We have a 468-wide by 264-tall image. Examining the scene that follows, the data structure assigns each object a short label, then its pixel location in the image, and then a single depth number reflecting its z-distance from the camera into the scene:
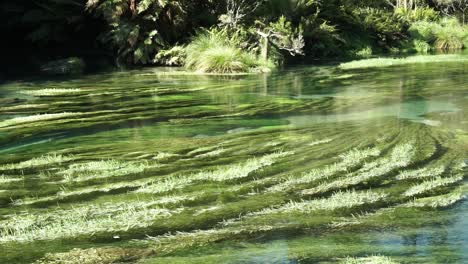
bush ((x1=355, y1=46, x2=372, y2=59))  19.91
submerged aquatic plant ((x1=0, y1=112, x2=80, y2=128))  7.11
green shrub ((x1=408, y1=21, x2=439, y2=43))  23.34
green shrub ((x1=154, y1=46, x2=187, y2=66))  15.66
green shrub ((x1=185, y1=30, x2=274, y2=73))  13.91
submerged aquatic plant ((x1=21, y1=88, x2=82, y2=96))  10.02
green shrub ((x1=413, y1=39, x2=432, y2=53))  22.50
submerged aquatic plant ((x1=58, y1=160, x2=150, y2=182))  4.57
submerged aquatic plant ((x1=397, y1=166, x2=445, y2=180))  4.42
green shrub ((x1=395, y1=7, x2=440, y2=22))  26.27
